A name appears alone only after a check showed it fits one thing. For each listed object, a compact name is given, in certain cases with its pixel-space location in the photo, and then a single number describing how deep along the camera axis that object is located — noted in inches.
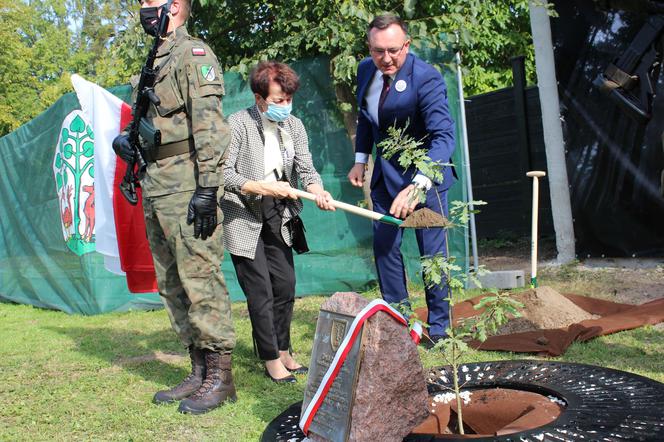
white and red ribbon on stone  90.9
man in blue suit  153.7
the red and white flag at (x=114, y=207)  187.6
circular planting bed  86.4
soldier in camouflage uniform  138.0
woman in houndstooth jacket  156.5
